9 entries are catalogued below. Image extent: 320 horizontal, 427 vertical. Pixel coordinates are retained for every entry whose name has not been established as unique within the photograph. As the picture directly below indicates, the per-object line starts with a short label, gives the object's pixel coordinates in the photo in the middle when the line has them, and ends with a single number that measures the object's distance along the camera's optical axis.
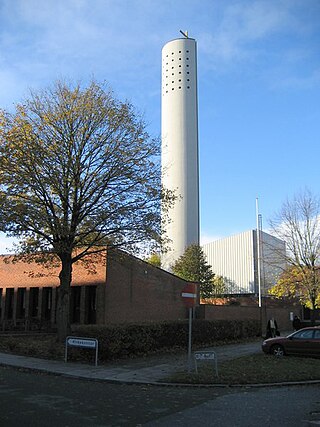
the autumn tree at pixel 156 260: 64.12
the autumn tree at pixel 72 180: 18.52
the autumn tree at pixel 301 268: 31.20
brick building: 28.41
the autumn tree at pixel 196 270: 56.88
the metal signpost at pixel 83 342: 15.70
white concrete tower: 76.00
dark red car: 17.91
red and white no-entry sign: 14.54
